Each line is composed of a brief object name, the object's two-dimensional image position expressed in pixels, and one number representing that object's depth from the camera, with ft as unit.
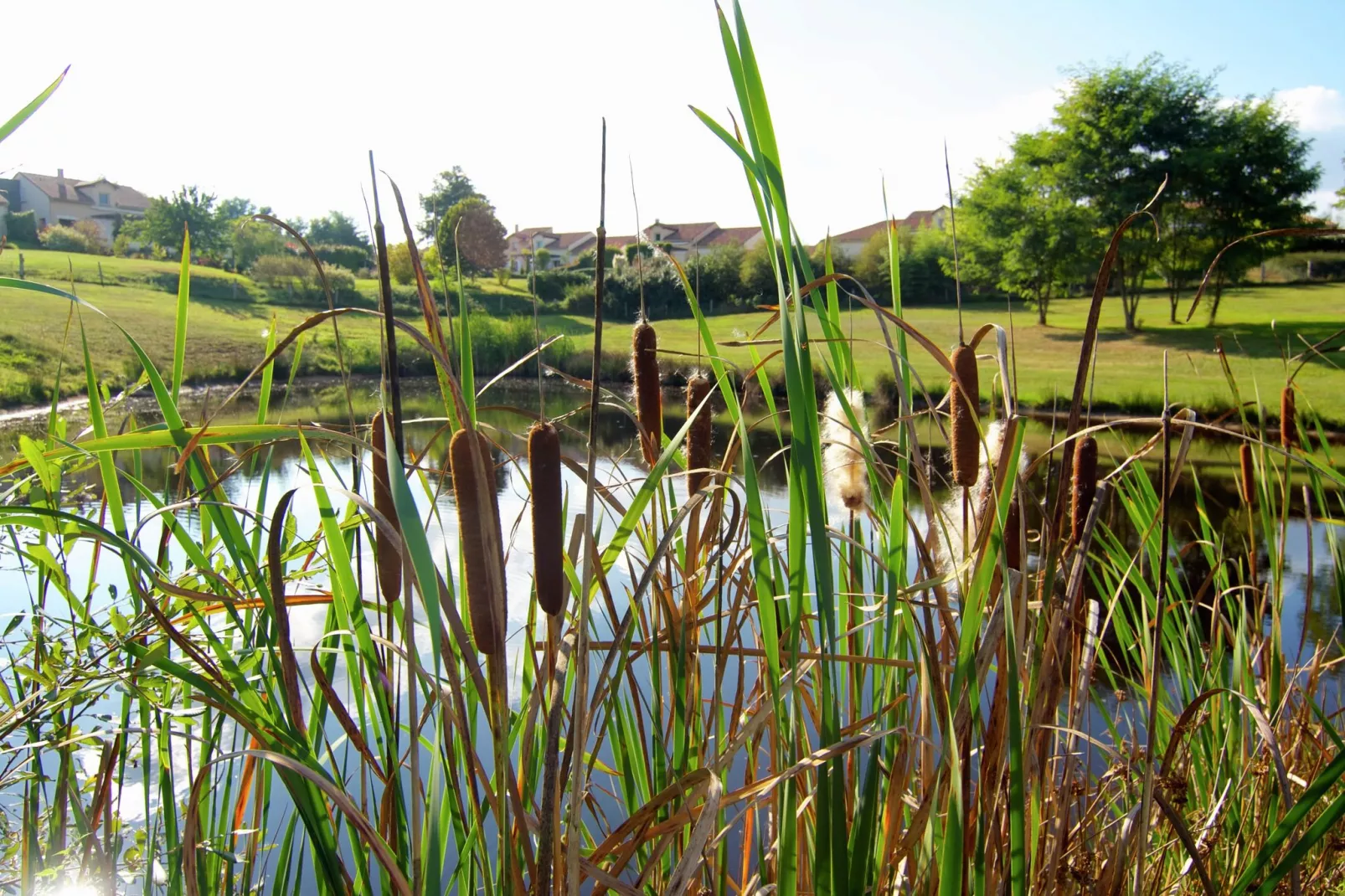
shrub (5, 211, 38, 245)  119.24
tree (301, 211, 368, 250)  121.81
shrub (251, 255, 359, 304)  76.64
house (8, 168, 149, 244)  164.54
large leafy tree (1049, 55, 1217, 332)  95.71
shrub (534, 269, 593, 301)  81.76
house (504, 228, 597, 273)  149.28
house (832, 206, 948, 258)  148.56
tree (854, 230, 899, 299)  92.92
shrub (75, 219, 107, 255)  113.98
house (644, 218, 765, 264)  144.97
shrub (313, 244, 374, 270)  100.70
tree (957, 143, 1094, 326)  96.43
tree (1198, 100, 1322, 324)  92.79
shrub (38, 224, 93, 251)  104.41
